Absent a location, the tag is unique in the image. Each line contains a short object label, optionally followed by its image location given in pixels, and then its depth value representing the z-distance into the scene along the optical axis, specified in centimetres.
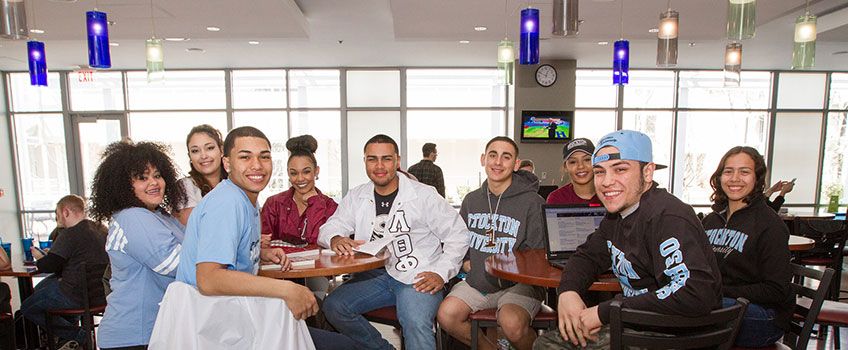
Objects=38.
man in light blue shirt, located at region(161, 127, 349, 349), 147
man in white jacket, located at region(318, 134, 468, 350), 246
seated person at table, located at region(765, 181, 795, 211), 449
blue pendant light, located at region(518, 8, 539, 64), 298
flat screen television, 748
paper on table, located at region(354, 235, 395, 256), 244
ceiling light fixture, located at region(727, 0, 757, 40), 260
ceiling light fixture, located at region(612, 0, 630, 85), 418
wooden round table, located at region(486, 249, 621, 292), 193
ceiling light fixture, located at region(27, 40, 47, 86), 347
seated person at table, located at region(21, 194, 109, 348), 293
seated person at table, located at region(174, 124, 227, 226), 284
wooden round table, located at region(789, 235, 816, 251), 326
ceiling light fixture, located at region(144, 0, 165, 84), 366
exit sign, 743
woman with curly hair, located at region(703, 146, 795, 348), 191
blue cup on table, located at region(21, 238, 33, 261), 382
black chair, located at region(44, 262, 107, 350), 287
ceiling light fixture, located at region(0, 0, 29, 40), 246
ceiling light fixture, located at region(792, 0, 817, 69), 306
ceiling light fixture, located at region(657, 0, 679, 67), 317
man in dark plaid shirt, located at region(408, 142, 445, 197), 586
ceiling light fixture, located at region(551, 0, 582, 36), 279
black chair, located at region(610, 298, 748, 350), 140
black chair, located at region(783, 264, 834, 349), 182
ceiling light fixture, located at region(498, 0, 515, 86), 413
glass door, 803
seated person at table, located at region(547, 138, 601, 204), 300
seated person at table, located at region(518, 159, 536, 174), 618
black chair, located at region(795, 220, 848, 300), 436
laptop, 230
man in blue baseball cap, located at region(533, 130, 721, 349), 146
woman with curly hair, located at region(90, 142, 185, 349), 179
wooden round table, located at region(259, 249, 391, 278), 209
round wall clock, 744
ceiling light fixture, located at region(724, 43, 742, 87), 352
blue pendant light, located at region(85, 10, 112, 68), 291
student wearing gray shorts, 239
